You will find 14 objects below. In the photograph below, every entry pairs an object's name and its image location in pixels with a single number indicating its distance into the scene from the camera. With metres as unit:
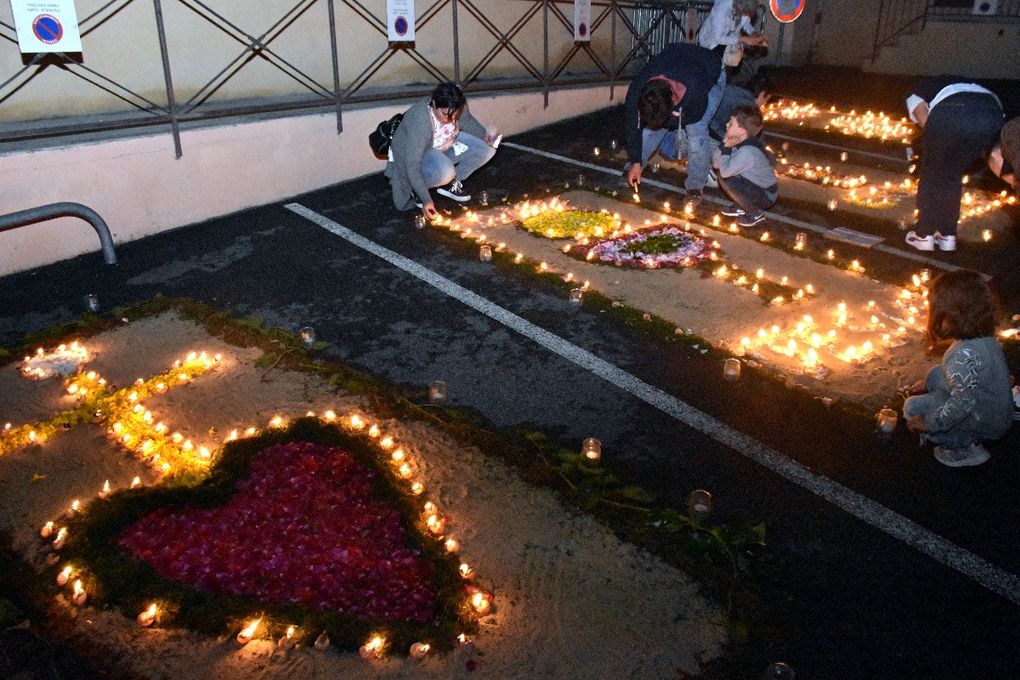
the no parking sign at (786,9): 17.50
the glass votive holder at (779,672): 2.83
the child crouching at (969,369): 3.86
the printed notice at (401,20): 9.34
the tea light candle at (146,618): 3.15
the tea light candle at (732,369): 4.96
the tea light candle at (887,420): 4.33
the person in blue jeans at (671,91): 7.41
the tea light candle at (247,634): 3.06
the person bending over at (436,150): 7.52
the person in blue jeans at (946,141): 6.47
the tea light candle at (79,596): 3.25
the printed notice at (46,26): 6.39
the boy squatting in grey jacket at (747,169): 7.41
